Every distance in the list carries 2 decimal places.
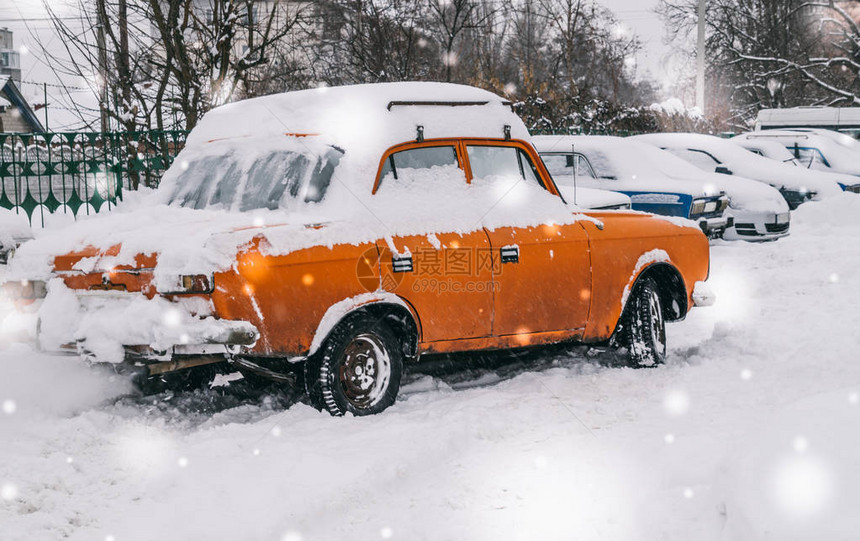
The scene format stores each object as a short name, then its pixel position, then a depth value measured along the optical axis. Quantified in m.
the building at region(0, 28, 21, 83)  87.81
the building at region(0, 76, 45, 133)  44.91
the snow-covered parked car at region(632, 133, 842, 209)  16.27
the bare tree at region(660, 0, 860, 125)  42.47
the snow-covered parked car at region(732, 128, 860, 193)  21.09
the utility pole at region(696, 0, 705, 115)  29.84
